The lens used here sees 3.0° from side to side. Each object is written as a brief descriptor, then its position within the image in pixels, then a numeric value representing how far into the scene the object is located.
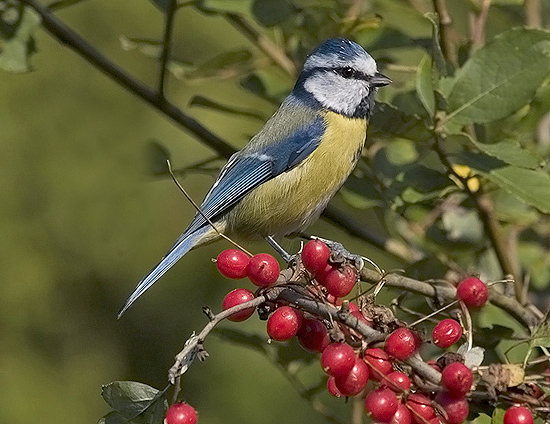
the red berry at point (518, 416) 2.96
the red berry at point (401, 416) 2.96
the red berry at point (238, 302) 2.96
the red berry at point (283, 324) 2.96
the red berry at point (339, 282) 2.98
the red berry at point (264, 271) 2.97
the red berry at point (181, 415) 2.95
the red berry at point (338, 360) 2.96
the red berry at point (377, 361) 2.97
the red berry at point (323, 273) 2.98
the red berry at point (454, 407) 2.96
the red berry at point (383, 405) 2.96
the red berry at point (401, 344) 2.96
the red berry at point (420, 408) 2.96
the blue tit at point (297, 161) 3.14
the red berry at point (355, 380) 2.96
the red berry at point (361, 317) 2.97
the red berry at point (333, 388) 2.97
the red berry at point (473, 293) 3.00
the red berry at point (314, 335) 2.98
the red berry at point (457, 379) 2.95
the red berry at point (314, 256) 2.97
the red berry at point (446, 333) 2.98
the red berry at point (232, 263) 2.98
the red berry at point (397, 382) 2.96
